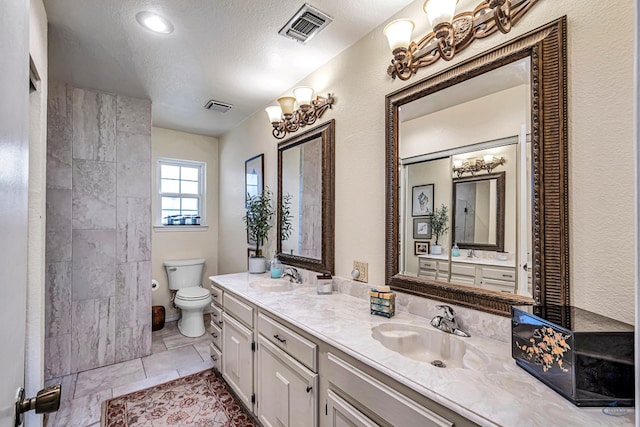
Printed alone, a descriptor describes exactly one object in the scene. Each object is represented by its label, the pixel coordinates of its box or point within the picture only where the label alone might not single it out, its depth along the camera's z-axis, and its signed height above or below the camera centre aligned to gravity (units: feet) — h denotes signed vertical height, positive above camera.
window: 12.91 +1.02
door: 1.63 +0.13
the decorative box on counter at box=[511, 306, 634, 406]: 2.60 -1.26
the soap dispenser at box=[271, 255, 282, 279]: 8.44 -1.46
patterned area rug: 6.61 -4.42
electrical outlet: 6.18 -1.09
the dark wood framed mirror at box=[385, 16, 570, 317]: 3.61 +0.64
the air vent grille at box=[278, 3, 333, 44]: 5.65 +3.74
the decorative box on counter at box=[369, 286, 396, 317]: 5.05 -1.41
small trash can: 11.69 -3.89
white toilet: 11.08 -2.88
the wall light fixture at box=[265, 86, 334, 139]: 7.50 +2.74
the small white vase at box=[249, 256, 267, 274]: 9.17 -1.46
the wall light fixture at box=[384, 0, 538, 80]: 4.02 +2.74
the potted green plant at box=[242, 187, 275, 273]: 9.23 -0.21
